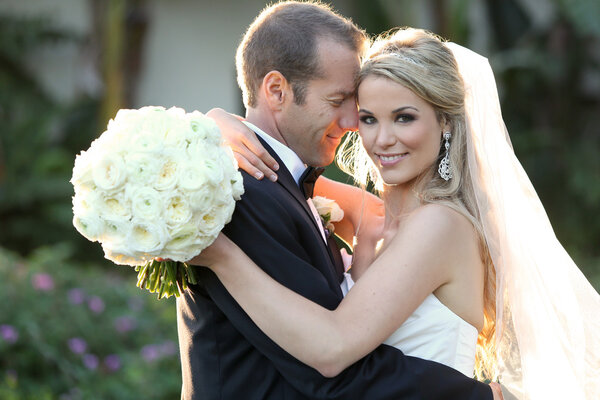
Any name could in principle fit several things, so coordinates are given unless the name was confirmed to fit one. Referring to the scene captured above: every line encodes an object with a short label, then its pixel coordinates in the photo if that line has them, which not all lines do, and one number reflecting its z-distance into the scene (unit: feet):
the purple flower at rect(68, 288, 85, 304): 19.72
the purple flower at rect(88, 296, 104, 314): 19.82
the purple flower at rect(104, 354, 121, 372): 18.31
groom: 8.68
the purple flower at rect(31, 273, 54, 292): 19.66
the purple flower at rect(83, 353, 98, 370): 17.98
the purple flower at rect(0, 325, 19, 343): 17.93
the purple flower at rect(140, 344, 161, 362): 17.90
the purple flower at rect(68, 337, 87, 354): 18.17
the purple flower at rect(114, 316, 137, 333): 19.53
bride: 9.39
